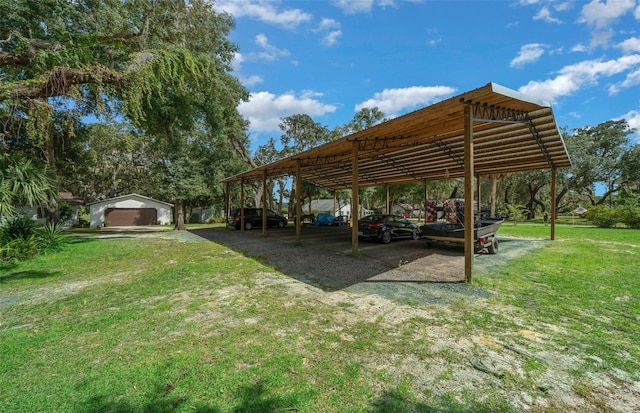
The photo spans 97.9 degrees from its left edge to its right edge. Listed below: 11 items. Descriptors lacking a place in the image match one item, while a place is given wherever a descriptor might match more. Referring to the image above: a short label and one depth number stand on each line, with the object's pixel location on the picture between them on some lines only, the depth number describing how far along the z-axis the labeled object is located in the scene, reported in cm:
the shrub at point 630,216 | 1808
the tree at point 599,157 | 2809
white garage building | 2370
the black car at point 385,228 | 1157
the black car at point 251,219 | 1831
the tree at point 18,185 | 645
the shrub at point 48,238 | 900
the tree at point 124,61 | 530
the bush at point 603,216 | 1927
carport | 582
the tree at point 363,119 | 3089
